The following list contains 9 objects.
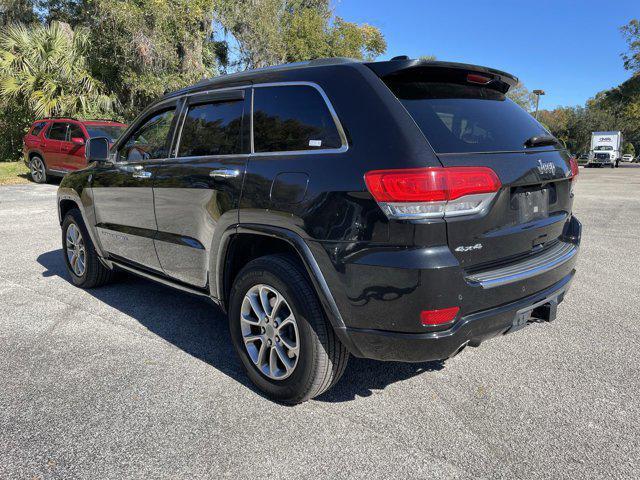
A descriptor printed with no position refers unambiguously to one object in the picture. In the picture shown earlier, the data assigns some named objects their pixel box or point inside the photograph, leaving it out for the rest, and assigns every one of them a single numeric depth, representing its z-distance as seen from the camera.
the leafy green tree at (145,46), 17.14
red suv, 13.34
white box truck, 40.59
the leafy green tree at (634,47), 44.53
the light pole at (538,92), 43.50
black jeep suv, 2.33
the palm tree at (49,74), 17.02
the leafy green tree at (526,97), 67.84
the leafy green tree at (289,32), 22.89
